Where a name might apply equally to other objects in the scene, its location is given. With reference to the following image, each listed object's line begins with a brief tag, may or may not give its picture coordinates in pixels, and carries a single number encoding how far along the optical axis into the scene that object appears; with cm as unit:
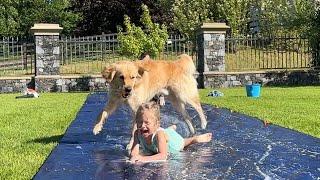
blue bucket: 1559
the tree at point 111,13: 3541
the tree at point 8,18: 4443
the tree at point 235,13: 3120
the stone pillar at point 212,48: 2167
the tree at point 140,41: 2142
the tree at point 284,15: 3044
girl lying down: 495
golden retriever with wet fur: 627
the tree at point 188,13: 3203
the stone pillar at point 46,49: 2103
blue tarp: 436
